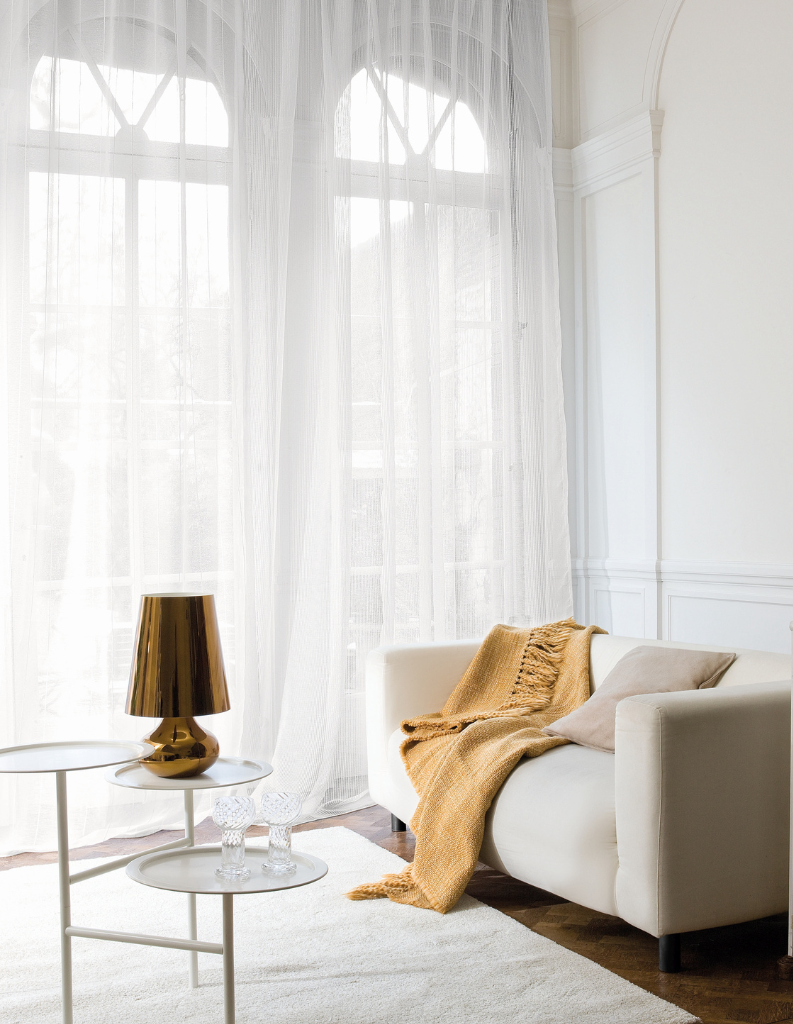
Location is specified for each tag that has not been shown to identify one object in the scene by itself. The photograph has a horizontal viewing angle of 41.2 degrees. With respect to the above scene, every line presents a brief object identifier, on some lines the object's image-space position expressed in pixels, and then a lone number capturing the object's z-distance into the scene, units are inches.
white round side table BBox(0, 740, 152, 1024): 79.6
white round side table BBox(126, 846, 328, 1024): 71.1
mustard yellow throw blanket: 106.1
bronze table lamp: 83.4
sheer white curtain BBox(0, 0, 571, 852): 137.9
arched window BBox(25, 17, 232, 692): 138.0
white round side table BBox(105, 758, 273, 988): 82.0
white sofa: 87.7
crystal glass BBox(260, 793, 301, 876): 75.0
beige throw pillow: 107.7
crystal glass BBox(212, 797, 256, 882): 76.0
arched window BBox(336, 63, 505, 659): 157.2
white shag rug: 83.1
